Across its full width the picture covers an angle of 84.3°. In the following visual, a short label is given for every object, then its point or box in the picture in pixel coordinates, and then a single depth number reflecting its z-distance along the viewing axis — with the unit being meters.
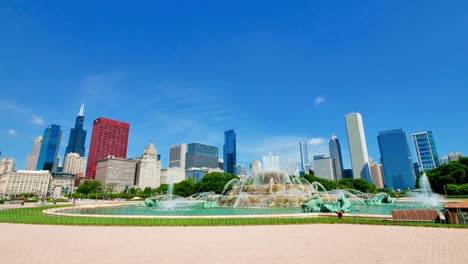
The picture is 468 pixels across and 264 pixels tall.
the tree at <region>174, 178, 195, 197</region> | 91.44
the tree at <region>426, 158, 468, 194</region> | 61.74
